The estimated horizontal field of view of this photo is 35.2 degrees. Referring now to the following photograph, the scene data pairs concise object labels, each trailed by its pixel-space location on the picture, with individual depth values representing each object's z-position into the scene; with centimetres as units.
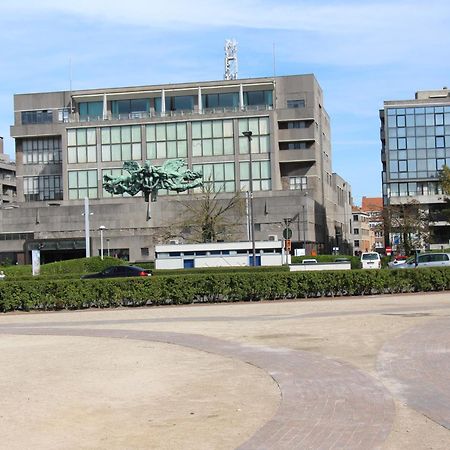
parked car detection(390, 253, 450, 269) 3781
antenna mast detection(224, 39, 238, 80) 11194
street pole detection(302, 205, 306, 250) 7956
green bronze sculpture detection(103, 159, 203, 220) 7681
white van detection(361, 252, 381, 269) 4976
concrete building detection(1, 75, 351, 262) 8956
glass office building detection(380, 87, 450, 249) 10044
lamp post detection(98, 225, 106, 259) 7115
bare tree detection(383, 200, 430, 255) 8338
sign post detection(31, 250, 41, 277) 4425
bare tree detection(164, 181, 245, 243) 6331
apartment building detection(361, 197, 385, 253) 17152
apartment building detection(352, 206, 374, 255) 15962
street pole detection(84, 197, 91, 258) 6544
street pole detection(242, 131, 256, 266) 4146
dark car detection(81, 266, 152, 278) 3778
